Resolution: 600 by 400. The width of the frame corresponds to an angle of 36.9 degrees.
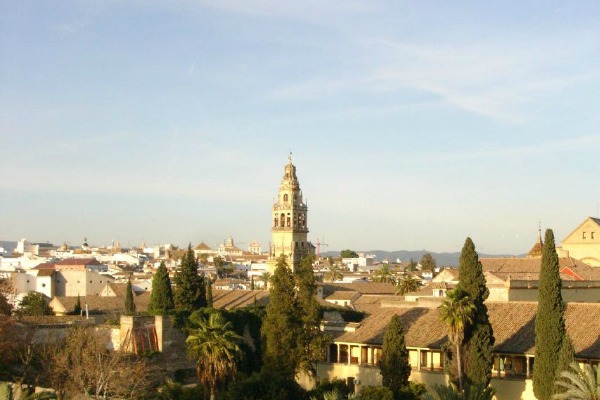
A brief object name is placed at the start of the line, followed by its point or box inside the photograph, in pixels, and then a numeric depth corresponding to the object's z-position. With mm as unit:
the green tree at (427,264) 177950
